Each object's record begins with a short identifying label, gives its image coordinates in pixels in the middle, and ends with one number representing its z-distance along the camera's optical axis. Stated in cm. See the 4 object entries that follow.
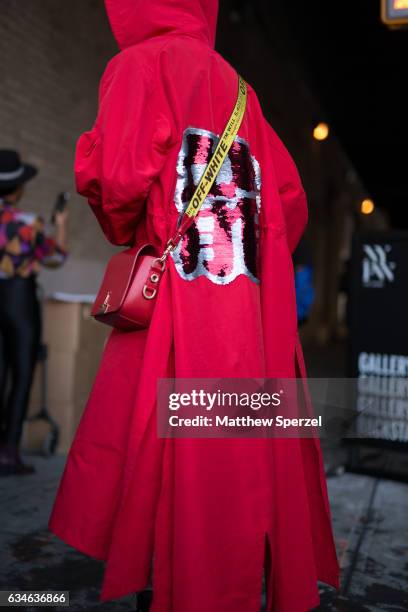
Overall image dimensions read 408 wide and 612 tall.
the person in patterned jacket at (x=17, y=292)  399
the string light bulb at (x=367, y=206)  1986
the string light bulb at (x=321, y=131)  1157
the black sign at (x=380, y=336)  391
